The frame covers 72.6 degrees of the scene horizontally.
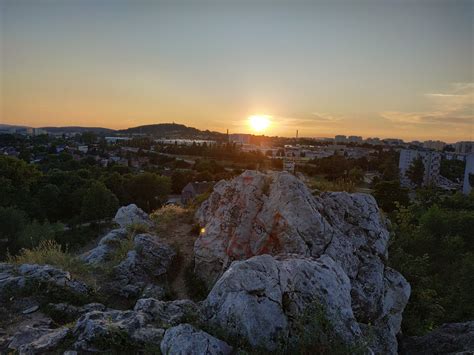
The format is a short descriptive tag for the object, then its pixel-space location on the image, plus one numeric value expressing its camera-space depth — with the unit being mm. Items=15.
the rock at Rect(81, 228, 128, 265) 10205
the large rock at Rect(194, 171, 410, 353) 7102
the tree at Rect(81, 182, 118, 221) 32812
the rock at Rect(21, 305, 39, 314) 6922
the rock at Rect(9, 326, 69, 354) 5070
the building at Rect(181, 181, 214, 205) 37116
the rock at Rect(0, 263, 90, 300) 7492
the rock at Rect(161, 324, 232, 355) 4208
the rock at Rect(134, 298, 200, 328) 5246
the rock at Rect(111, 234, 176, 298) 8719
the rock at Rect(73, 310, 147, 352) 5113
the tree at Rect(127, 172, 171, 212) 41031
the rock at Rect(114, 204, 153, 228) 13820
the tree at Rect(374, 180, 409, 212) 31219
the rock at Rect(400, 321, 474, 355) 6887
